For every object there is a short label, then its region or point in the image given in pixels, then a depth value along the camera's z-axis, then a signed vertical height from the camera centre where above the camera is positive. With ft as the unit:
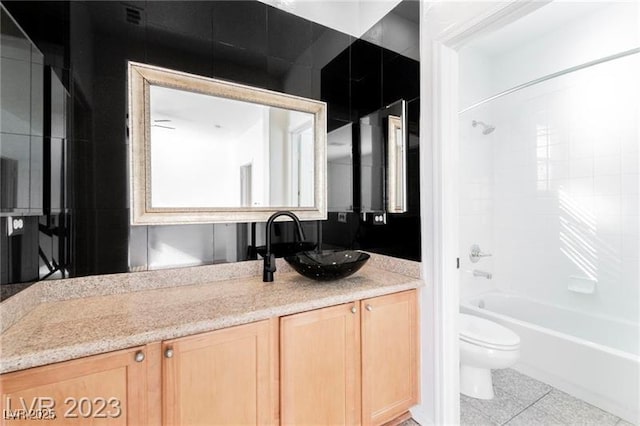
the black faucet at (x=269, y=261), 5.08 -0.89
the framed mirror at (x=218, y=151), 4.53 +1.21
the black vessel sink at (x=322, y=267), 4.71 -0.95
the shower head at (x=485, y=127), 8.63 +2.76
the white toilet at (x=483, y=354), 5.59 -2.94
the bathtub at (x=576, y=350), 5.29 -3.12
